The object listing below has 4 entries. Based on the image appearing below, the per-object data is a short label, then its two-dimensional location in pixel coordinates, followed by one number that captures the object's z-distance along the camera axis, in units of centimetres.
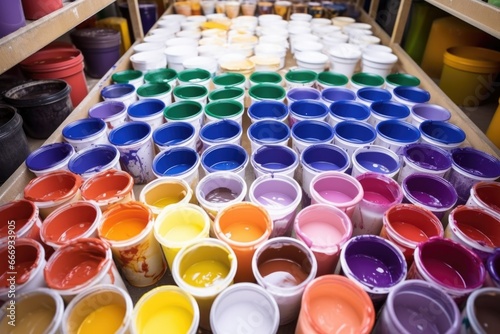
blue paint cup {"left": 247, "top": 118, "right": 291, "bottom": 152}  172
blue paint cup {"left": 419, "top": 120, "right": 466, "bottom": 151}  165
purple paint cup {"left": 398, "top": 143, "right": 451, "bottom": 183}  148
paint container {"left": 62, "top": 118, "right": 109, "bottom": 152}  164
